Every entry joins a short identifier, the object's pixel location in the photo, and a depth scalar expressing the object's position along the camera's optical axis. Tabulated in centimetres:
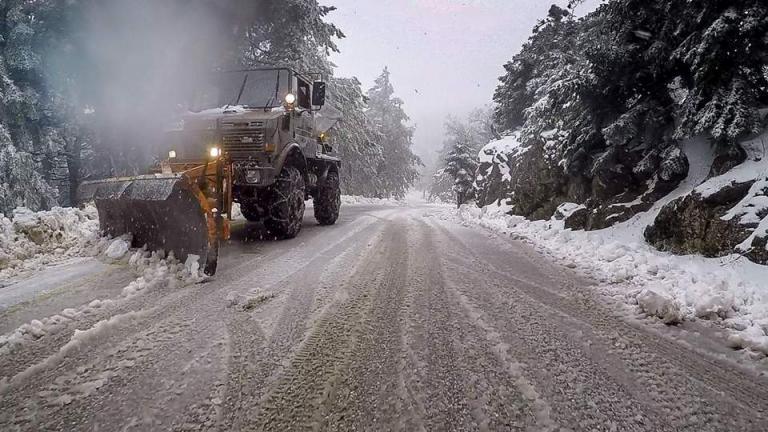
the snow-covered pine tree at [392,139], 3350
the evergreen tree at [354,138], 1870
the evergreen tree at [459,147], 1994
